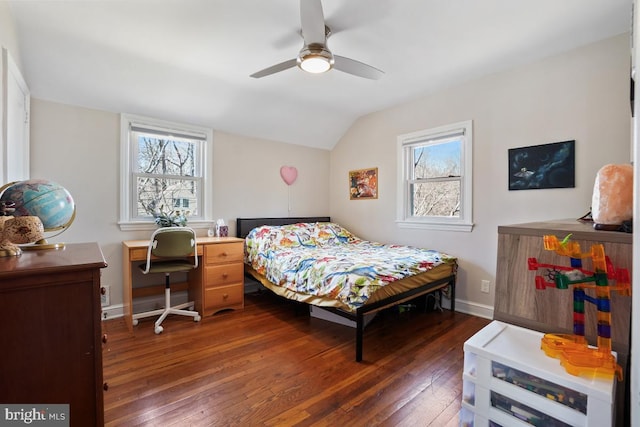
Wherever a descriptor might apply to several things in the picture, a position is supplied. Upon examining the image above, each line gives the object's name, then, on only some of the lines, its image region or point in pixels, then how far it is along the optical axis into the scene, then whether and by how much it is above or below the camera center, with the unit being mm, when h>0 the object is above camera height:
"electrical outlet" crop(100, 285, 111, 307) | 2854 -862
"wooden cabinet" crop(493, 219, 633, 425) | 1048 -320
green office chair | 2621 -401
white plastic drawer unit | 911 -606
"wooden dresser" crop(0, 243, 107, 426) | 917 -414
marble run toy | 966 -301
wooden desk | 2916 -698
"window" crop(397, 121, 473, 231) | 3055 +383
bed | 2197 -492
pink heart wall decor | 4059 +514
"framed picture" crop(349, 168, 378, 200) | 3904 +379
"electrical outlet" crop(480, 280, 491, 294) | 2887 -730
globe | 1278 +36
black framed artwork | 2416 +401
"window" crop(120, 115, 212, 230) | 2992 +434
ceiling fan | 1688 +1061
